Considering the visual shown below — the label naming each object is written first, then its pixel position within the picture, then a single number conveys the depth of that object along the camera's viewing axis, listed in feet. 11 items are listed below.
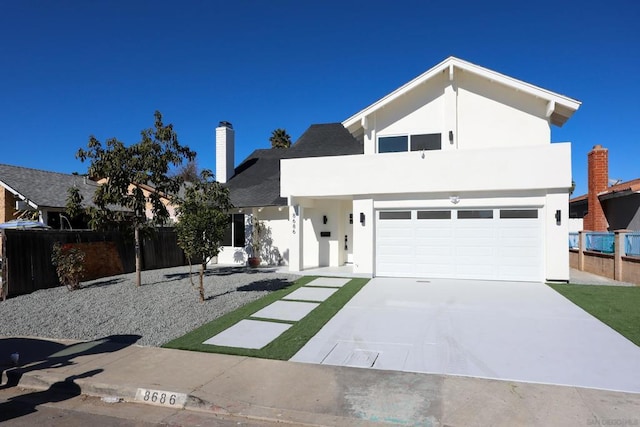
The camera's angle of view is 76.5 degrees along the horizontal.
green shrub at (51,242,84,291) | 38.52
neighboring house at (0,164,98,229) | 62.59
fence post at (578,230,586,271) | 52.06
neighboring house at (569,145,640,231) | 54.85
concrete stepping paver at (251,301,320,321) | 28.30
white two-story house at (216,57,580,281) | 39.47
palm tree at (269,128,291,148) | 150.82
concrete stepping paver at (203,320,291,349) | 22.99
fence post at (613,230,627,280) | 41.21
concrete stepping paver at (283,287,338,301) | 33.55
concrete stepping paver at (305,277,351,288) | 38.58
